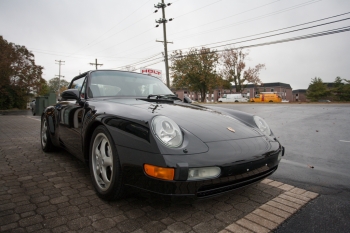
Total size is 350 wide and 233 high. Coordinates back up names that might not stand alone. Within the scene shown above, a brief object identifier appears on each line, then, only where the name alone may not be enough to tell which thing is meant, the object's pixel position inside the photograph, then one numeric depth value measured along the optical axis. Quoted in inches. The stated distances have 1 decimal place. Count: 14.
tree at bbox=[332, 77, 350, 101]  2028.9
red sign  838.6
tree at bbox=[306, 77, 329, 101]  2310.5
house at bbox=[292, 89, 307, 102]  3373.3
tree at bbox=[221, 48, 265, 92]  1838.1
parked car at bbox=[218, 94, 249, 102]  1771.4
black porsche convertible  63.8
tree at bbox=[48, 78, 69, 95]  3548.0
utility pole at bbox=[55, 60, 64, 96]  2406.0
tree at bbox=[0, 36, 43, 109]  910.5
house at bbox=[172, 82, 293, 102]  2982.3
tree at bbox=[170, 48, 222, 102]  1763.0
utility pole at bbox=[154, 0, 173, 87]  941.3
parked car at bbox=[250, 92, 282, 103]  1625.2
